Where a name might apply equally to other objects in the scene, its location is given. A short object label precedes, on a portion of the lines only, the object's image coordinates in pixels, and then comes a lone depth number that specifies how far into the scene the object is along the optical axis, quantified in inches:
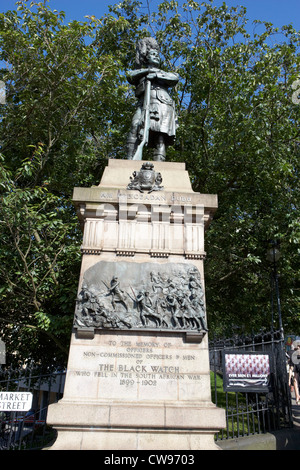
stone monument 228.2
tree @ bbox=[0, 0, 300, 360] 428.8
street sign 241.0
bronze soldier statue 349.1
